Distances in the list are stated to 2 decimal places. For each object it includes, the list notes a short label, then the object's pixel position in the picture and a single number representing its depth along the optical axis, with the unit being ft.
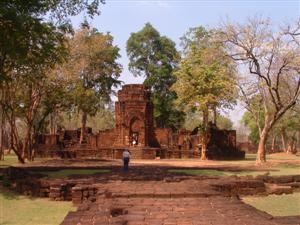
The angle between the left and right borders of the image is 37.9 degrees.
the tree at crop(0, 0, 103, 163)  44.45
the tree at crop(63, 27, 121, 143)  104.37
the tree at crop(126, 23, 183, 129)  156.76
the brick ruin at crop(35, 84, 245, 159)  116.47
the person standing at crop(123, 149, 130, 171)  60.95
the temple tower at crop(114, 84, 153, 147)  119.96
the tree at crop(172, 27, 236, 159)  92.12
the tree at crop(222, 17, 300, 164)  79.20
